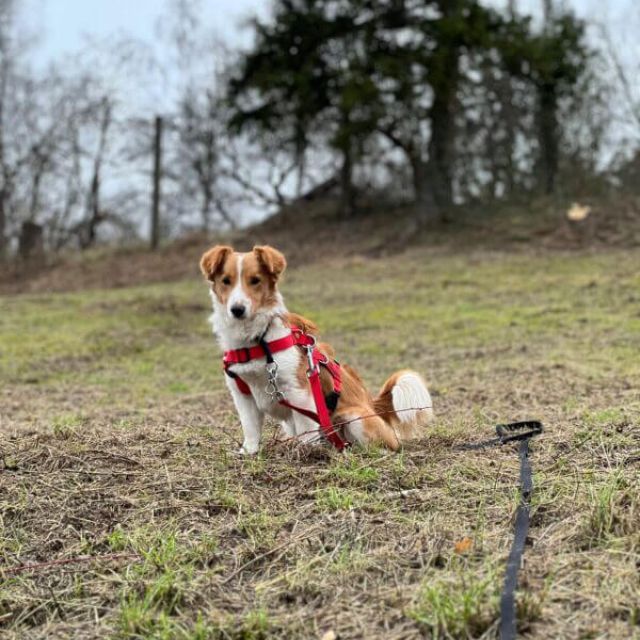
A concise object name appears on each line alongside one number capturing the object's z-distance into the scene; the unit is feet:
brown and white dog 14.83
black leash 8.17
